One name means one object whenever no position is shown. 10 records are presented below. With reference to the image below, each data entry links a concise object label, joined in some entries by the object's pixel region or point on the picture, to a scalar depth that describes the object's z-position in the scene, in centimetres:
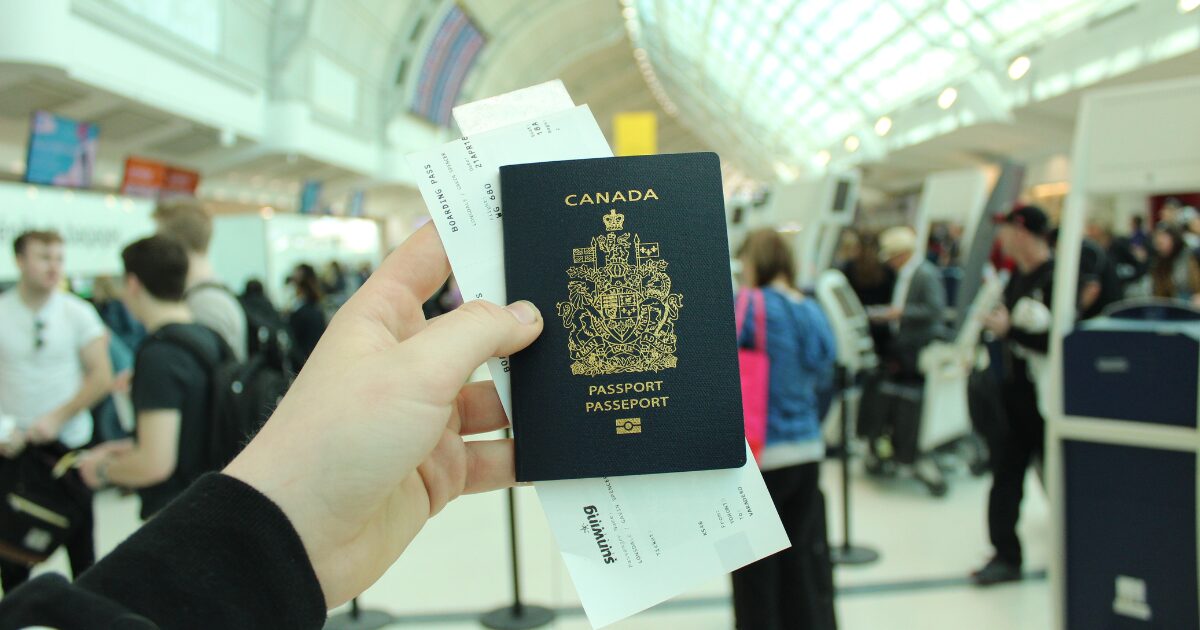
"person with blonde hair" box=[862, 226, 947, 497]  522
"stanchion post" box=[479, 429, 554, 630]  351
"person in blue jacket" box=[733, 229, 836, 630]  284
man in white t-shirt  333
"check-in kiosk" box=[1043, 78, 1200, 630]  240
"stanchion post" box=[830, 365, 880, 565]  409
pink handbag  277
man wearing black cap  350
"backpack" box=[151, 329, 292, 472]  247
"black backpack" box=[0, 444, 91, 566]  275
